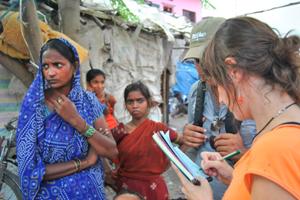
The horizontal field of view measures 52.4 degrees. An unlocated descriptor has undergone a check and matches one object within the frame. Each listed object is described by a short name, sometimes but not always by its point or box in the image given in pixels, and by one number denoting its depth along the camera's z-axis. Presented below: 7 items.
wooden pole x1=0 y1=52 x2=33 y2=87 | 2.90
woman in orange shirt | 0.79
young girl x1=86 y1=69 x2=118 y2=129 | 3.68
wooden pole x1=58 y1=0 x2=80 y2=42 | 2.82
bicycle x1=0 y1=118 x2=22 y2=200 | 2.71
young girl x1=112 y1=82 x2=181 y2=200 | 2.34
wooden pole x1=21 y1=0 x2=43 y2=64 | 2.47
